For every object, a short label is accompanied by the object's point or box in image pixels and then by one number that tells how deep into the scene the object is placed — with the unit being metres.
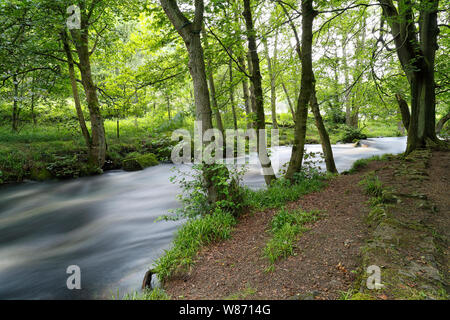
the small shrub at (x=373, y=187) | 5.12
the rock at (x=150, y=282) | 3.80
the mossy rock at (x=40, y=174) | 10.62
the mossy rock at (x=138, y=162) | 12.59
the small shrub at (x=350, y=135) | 19.91
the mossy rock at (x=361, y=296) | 2.21
